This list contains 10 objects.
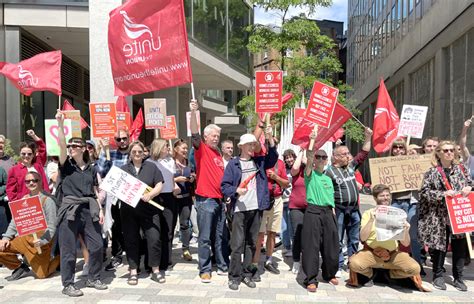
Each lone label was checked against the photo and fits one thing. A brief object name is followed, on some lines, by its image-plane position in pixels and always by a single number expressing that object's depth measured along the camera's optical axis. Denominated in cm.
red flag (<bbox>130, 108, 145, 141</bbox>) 998
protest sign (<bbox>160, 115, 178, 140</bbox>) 1041
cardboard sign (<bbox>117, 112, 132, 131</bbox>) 885
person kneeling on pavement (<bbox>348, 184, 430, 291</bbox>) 592
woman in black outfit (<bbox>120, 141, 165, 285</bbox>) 616
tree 1798
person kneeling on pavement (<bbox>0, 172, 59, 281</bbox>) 638
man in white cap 599
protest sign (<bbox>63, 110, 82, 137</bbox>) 792
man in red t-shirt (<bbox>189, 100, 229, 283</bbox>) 632
